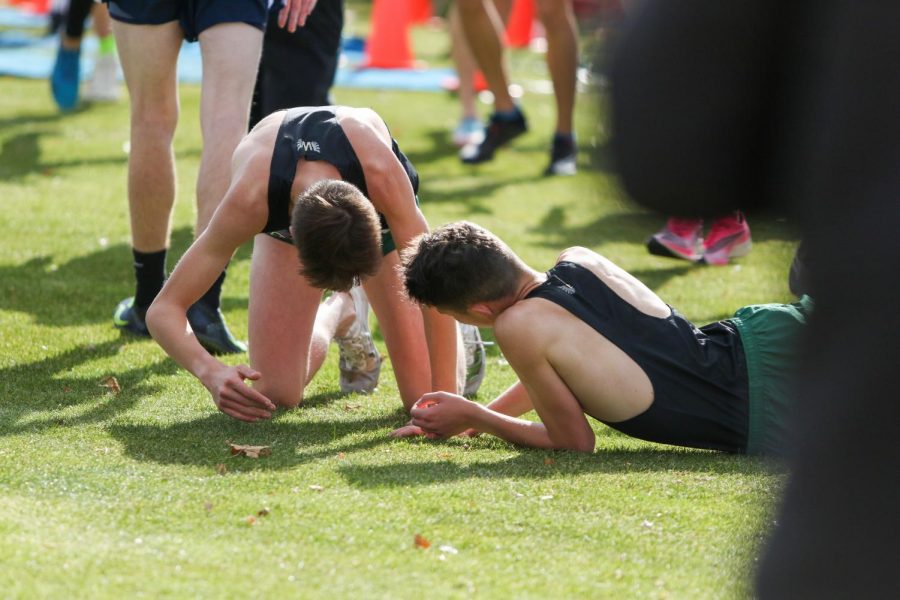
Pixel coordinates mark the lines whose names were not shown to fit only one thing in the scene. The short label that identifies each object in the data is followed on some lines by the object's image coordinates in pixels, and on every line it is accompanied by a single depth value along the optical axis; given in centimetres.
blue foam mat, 2103
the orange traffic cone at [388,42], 2386
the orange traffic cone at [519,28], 3022
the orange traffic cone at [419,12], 3581
